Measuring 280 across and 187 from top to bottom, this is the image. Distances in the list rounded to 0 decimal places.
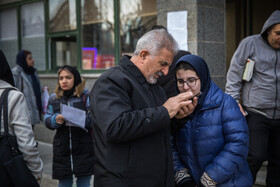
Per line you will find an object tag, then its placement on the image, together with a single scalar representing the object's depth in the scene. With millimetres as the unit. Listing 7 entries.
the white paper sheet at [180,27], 5059
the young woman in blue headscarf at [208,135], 2535
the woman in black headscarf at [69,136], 4055
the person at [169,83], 3277
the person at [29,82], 6254
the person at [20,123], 2617
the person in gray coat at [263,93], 3814
